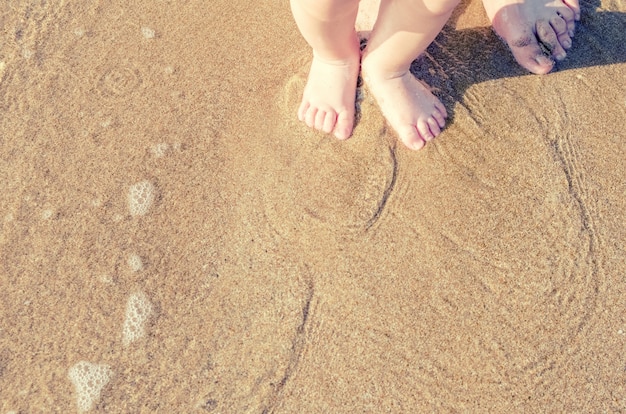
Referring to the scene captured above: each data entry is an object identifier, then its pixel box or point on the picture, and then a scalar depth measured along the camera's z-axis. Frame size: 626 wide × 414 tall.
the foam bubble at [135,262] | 0.65
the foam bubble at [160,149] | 0.69
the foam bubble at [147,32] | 0.74
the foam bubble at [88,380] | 0.61
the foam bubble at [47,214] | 0.67
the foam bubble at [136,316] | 0.63
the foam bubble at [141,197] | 0.67
